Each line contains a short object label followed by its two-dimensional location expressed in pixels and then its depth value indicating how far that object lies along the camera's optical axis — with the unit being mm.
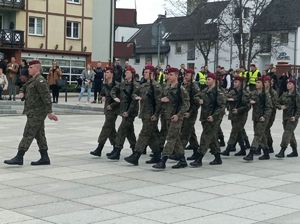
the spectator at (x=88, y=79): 28712
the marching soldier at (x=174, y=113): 11492
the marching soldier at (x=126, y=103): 12508
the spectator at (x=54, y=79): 26484
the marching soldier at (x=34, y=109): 11500
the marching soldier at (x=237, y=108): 13586
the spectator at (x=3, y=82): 25803
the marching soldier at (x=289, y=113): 13695
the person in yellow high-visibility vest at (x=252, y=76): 17438
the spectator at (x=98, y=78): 27312
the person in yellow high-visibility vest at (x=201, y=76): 21486
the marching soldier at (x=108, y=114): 12844
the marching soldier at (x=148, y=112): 11930
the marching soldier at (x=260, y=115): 13047
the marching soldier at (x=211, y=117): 12172
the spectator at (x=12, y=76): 26766
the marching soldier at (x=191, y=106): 12469
